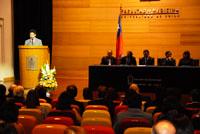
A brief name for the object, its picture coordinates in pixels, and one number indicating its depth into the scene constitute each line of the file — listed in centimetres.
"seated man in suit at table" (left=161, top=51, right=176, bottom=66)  1089
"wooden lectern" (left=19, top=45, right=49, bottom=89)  1130
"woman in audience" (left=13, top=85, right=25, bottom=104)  703
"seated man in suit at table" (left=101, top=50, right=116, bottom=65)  1151
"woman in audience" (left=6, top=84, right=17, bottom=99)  767
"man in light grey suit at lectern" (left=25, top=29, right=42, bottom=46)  1157
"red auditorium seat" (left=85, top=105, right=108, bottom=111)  616
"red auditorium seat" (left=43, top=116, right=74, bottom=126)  483
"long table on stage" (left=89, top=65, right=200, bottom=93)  1030
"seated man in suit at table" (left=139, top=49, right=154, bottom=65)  1120
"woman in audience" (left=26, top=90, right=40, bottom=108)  629
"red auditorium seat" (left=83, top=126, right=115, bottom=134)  431
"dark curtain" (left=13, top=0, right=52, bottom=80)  1403
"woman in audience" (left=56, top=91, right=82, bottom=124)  588
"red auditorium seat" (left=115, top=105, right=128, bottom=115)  618
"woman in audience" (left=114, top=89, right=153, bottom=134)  543
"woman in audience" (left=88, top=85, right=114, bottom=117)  683
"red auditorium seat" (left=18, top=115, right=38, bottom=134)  501
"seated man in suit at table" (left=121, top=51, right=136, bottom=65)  1129
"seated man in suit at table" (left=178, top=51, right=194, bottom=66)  1086
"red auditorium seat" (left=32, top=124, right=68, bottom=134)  429
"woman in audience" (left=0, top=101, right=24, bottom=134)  457
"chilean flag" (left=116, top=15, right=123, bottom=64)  1195
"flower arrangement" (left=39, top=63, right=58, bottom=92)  1162
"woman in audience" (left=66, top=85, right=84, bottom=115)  681
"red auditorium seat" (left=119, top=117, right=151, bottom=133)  478
